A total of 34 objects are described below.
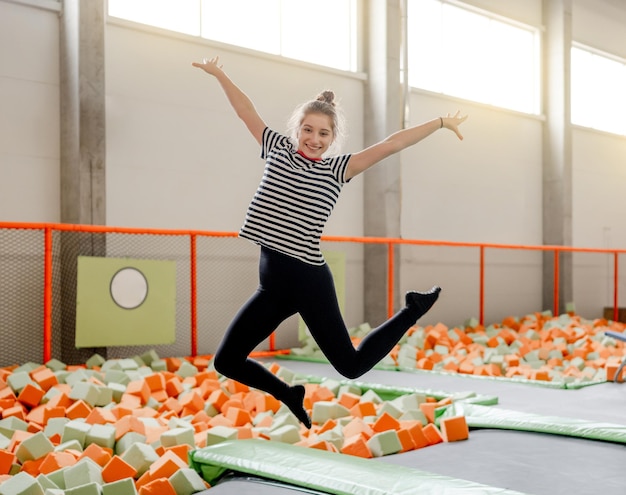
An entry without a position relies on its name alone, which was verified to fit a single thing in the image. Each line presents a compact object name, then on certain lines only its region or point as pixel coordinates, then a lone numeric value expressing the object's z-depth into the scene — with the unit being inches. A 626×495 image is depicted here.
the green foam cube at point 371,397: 172.4
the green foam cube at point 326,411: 157.4
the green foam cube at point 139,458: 117.1
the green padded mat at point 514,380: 194.3
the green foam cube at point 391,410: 155.5
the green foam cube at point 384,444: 127.6
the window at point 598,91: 432.5
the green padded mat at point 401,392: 165.3
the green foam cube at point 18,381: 177.9
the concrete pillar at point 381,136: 318.7
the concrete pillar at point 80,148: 234.7
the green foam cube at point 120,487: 101.5
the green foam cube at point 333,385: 189.6
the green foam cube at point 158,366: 223.0
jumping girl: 91.0
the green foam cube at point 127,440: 130.3
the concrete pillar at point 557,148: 401.1
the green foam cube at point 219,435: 129.2
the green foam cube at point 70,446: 125.7
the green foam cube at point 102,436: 131.1
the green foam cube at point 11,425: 139.0
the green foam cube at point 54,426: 140.4
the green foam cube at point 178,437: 128.6
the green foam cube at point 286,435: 132.7
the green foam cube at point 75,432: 132.8
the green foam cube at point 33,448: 121.0
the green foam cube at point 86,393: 167.0
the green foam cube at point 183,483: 105.4
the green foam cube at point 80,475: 106.3
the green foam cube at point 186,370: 212.2
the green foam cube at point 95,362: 218.7
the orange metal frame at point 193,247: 209.5
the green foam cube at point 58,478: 108.2
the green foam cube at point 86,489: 99.7
